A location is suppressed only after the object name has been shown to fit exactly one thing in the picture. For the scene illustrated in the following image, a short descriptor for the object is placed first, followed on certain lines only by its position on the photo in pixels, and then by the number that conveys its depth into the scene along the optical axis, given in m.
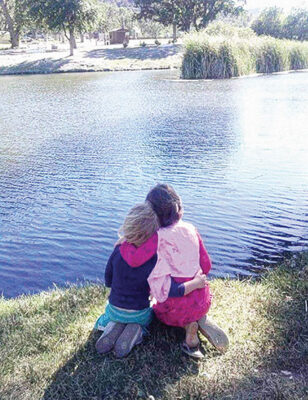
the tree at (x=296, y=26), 58.73
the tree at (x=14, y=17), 53.06
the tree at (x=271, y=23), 59.88
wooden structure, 58.69
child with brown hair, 3.48
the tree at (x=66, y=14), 44.03
